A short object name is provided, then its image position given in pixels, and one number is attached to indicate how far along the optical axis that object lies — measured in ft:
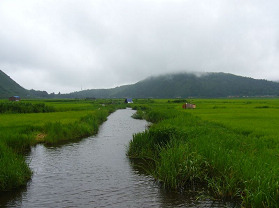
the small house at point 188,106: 206.47
